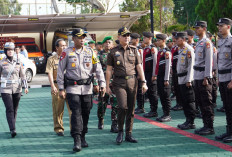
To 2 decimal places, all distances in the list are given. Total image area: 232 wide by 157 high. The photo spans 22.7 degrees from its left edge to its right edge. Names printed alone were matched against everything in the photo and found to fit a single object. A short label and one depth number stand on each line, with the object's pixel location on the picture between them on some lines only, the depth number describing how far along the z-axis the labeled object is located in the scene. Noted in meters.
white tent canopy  38.91
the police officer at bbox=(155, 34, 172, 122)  13.41
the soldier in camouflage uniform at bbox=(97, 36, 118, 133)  12.13
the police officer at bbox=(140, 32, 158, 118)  14.46
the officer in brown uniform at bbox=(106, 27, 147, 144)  10.56
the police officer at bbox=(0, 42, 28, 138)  11.96
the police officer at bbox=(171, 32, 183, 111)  14.99
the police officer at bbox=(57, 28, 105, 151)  9.98
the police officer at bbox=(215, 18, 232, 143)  10.51
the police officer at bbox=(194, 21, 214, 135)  11.05
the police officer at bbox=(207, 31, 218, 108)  14.47
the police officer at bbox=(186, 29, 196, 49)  14.38
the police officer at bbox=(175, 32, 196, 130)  12.08
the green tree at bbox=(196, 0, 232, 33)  49.44
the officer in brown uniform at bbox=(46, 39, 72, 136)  11.70
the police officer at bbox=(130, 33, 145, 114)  15.54
